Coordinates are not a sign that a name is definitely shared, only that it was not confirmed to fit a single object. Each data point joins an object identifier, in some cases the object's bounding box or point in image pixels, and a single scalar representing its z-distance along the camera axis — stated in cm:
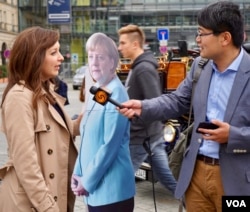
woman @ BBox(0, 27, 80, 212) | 273
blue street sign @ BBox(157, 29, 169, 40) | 2010
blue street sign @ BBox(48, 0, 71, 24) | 3128
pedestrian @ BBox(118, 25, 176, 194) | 475
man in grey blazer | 260
